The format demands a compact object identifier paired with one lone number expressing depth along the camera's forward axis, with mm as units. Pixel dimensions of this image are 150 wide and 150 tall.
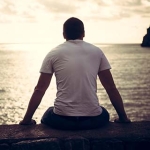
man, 3117
